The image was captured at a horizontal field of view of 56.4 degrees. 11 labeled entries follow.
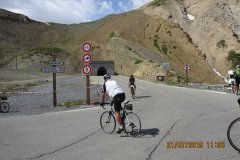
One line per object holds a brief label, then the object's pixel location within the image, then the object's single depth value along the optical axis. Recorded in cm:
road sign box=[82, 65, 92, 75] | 1220
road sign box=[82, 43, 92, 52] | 1209
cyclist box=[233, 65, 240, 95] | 1437
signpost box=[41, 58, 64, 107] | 1240
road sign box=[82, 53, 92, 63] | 1222
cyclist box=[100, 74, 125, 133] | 622
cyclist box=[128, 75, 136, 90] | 1473
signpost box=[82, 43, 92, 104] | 1212
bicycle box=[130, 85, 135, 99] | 1448
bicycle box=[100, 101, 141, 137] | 620
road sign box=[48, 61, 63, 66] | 1247
